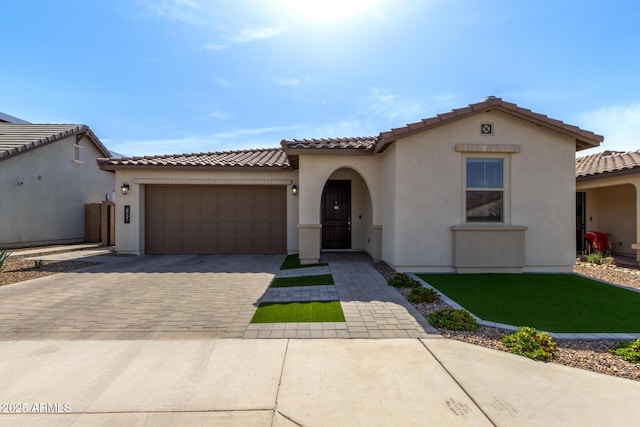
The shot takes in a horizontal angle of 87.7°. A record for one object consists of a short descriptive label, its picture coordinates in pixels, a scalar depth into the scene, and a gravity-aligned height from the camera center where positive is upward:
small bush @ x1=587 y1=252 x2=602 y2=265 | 10.33 -1.37
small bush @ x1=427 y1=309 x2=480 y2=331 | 4.77 -1.57
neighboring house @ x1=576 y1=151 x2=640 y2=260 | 10.78 +0.61
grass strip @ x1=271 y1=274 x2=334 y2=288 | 7.53 -1.56
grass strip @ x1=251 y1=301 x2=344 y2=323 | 5.14 -1.60
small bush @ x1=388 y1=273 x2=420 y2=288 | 7.13 -1.46
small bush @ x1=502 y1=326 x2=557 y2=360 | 3.93 -1.60
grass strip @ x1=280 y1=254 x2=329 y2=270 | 9.86 -1.52
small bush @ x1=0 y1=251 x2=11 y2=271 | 8.39 -1.10
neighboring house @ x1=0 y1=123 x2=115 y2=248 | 14.14 +1.58
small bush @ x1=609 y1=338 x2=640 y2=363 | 3.82 -1.63
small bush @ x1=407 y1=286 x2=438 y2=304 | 6.04 -1.49
